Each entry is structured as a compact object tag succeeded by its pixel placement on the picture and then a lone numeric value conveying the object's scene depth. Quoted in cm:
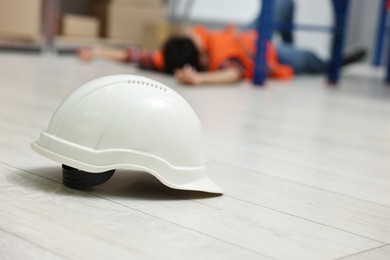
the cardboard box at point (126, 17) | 409
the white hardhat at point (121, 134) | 87
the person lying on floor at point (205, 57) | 283
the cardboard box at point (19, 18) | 351
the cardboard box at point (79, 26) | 391
